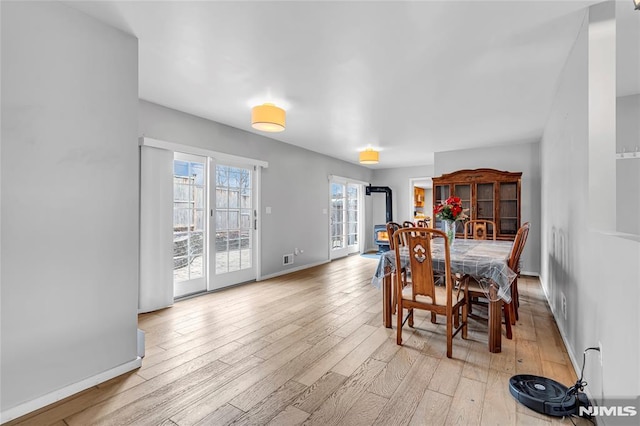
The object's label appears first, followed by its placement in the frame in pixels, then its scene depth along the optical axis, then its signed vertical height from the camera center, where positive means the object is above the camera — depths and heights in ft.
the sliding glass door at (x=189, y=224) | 12.53 -0.44
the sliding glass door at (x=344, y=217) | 23.27 -0.30
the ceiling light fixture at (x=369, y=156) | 17.75 +3.37
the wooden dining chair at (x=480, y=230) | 15.05 -0.85
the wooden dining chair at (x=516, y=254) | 8.53 -1.17
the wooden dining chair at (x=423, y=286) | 7.48 -1.92
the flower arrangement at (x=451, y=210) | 10.31 +0.10
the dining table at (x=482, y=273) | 7.67 -1.59
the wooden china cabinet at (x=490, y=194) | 17.29 +1.11
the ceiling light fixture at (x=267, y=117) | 10.63 +3.43
